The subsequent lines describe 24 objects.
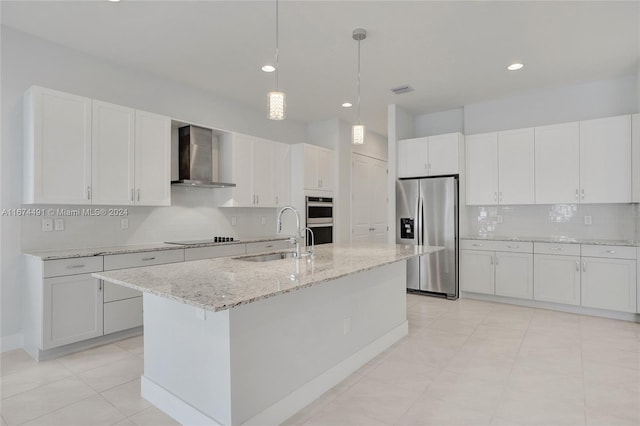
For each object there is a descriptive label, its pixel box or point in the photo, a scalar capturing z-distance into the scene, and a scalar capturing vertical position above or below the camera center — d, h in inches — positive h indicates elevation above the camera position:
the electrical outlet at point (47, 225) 131.0 -3.3
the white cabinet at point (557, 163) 175.5 +25.2
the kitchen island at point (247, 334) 71.4 -27.7
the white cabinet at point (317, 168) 217.5 +29.7
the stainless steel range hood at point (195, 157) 167.5 +27.5
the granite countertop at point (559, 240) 157.0 -12.5
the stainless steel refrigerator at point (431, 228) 199.0 -7.5
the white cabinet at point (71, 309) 115.0 -31.1
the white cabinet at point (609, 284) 154.8 -30.7
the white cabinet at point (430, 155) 200.5 +34.1
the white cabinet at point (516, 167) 187.0 +25.0
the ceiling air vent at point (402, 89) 181.9 +64.2
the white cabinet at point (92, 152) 121.5 +23.7
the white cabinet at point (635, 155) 160.1 +26.1
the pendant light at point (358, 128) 126.0 +31.5
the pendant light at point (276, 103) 94.5 +29.4
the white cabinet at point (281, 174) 211.6 +24.9
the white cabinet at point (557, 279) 167.2 -30.7
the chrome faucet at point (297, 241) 110.0 -8.1
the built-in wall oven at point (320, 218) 218.5 -1.9
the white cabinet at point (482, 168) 197.0 +25.6
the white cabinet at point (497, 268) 179.6 -27.9
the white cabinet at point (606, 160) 164.1 +25.1
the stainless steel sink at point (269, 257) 110.3 -13.3
